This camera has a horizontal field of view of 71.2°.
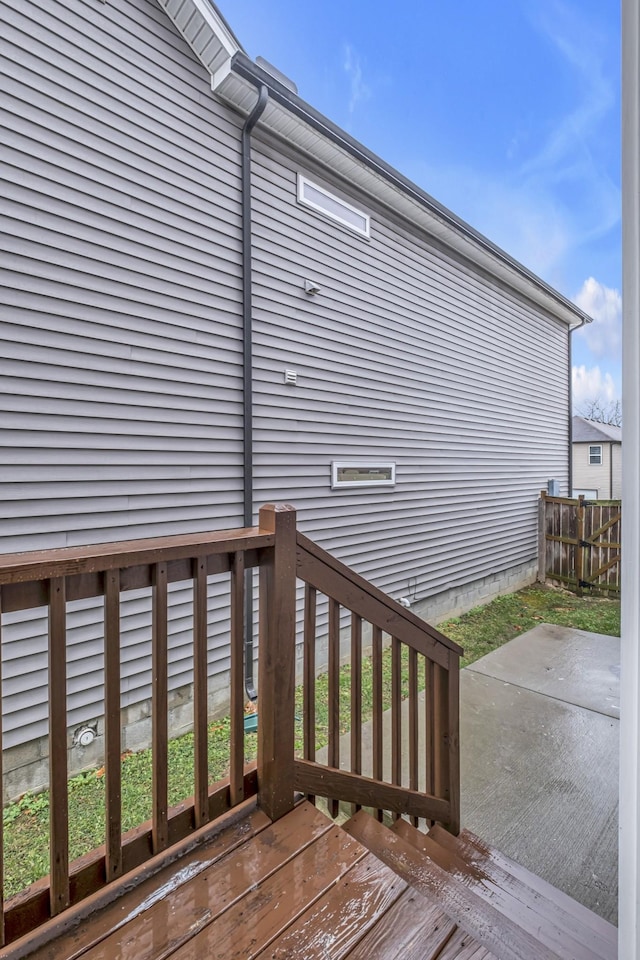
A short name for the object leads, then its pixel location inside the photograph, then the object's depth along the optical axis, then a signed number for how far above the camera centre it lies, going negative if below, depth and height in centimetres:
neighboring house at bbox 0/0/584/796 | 266 +130
